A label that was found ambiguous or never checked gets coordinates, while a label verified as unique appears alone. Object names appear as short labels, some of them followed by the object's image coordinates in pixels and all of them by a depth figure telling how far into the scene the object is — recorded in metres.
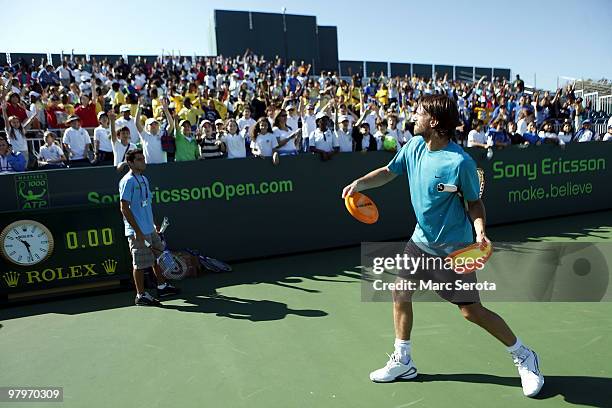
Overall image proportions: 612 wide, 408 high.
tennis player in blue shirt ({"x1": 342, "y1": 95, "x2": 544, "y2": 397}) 3.38
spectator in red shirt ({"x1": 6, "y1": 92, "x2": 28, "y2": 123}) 10.38
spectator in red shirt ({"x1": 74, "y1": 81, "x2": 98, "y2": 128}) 11.48
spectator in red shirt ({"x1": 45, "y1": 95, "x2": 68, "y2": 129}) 11.06
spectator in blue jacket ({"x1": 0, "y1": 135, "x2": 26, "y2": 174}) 7.16
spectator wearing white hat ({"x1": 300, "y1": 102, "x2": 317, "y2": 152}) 10.77
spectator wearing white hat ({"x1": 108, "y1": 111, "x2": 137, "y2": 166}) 8.03
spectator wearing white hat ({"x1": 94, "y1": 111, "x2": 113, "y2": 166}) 9.30
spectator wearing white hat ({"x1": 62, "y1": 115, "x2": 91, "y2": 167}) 9.33
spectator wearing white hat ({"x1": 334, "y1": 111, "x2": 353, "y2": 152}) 9.35
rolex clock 6.30
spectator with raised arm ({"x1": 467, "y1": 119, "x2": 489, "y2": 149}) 10.47
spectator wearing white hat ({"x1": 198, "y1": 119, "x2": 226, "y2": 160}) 8.66
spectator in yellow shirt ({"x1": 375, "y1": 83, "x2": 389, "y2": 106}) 19.21
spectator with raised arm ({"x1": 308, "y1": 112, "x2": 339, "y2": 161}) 8.82
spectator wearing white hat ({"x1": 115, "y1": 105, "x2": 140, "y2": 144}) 10.20
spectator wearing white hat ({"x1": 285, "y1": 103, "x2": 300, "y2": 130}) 11.25
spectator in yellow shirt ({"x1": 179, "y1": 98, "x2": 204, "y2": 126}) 12.25
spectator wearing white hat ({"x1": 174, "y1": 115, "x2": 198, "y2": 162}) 8.52
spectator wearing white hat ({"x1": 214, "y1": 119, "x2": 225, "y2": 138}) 9.19
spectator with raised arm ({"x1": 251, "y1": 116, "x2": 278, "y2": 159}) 8.68
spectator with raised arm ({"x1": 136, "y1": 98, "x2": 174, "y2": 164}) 8.33
